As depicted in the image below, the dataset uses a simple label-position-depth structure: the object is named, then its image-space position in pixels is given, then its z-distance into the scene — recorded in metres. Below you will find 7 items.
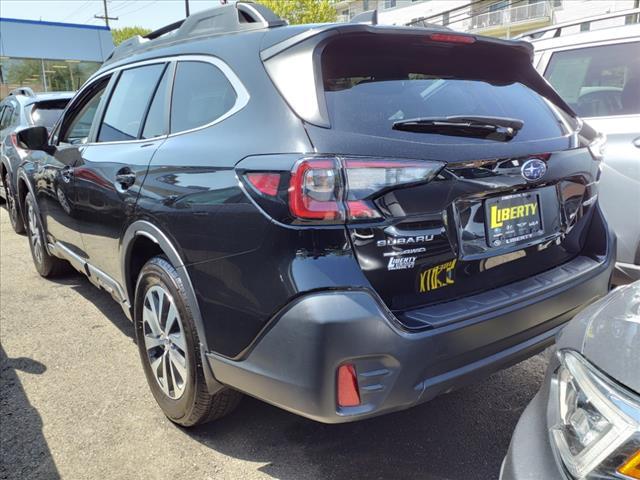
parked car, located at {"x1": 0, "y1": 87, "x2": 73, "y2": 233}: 6.31
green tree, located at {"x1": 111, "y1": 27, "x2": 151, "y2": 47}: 63.97
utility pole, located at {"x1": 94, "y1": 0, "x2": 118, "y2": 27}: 48.47
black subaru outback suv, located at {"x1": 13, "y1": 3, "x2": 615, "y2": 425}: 1.81
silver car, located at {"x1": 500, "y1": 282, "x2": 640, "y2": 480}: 1.14
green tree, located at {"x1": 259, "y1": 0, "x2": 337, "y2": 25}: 34.11
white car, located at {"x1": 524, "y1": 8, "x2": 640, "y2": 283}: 3.49
